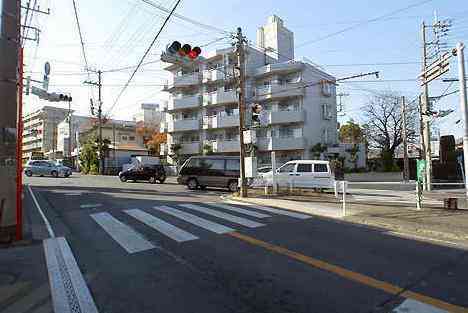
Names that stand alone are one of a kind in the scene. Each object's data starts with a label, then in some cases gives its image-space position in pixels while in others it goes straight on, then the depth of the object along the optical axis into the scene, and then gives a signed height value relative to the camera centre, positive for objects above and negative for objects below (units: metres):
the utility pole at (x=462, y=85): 15.01 +2.79
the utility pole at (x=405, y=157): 37.19 +0.54
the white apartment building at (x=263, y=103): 44.25 +7.35
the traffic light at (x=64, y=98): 12.22 +2.18
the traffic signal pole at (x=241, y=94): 19.56 +3.45
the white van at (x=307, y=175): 23.98 -0.60
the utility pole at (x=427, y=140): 28.31 +1.57
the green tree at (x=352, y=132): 56.97 +4.42
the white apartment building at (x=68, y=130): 82.19 +8.19
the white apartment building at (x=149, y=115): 75.19 +10.06
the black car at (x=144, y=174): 33.50 -0.48
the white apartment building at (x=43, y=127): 107.06 +11.61
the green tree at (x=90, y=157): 52.69 +1.61
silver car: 41.25 +0.13
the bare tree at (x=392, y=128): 52.44 +4.63
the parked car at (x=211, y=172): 24.84 -0.33
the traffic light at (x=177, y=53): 12.05 +3.38
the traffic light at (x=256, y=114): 19.38 +2.44
